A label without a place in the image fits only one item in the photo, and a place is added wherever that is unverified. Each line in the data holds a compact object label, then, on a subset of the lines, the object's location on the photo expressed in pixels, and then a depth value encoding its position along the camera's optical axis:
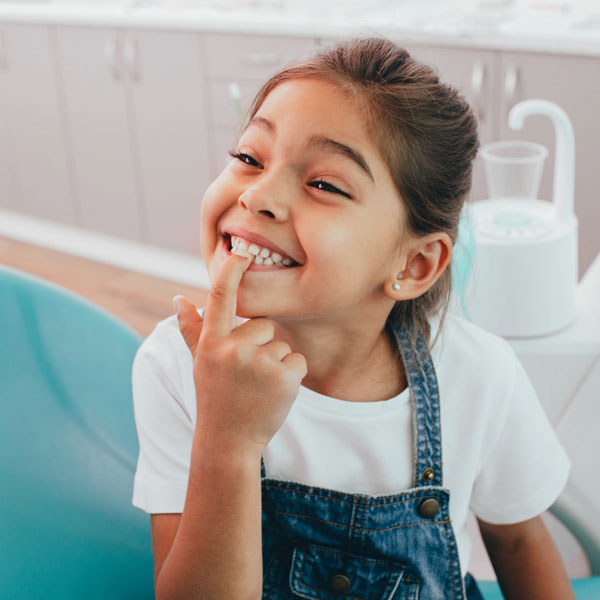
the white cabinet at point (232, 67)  2.89
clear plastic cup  1.50
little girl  0.82
